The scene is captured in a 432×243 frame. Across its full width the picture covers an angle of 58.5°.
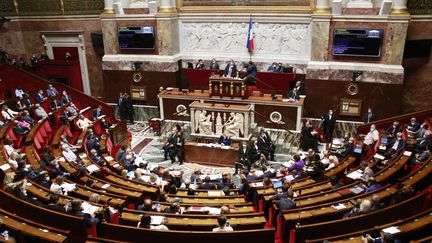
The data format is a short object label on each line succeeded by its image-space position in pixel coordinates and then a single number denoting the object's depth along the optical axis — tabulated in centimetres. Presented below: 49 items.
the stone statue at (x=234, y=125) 1296
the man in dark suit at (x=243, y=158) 1137
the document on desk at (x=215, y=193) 861
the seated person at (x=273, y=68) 1508
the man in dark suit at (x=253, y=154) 1173
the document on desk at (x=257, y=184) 874
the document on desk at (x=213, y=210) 736
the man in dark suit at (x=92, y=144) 1132
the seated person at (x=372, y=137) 1129
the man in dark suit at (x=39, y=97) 1448
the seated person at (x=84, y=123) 1301
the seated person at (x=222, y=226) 620
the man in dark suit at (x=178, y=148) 1241
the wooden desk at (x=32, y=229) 606
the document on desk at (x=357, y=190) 791
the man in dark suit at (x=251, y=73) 1494
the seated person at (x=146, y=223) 664
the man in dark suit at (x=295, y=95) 1370
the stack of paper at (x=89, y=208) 687
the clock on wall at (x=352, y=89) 1409
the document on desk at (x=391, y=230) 595
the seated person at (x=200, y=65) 1605
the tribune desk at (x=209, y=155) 1214
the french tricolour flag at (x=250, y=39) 1522
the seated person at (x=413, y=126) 1146
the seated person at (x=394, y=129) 1156
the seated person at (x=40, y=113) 1318
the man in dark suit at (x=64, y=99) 1457
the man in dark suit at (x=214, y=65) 1580
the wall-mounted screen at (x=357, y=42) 1353
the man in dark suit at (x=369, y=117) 1339
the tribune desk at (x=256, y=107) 1338
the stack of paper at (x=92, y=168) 955
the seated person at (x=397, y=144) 995
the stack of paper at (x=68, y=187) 802
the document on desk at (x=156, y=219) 674
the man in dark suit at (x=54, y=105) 1416
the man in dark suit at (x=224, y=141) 1252
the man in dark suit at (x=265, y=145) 1207
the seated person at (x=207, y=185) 914
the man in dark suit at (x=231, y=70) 1456
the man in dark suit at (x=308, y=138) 1267
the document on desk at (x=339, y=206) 707
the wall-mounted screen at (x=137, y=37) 1605
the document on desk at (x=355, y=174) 879
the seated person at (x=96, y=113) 1402
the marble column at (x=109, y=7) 1630
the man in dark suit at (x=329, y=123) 1334
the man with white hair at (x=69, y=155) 1018
